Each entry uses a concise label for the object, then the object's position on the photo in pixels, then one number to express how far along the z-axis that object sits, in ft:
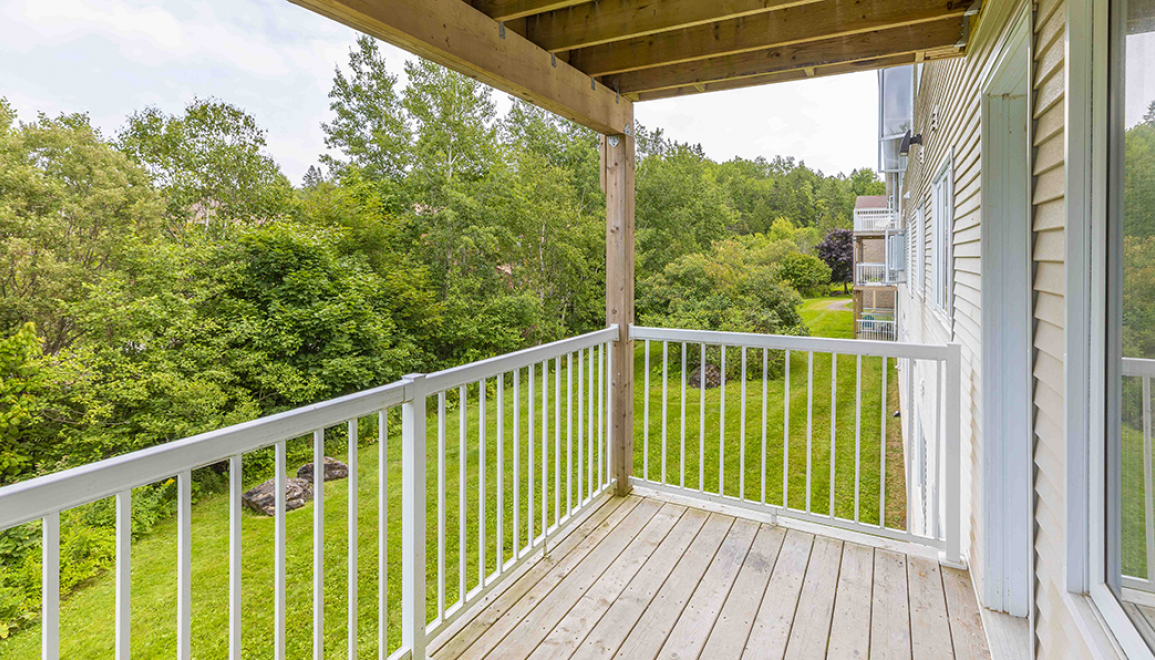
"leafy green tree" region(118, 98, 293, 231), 28.71
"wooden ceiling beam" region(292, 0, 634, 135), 6.12
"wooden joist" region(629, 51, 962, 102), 8.88
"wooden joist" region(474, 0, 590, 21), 7.40
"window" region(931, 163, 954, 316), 11.04
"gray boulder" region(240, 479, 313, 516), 20.04
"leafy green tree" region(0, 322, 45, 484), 21.04
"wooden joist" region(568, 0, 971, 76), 7.68
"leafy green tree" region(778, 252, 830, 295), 48.62
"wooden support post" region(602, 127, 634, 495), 11.07
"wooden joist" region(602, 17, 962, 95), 8.34
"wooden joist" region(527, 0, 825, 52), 7.67
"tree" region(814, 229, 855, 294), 59.47
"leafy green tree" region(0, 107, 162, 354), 22.41
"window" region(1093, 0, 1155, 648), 3.01
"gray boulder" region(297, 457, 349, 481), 22.96
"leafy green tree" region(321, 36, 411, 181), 36.99
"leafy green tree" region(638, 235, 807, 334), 40.29
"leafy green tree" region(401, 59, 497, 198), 37.86
